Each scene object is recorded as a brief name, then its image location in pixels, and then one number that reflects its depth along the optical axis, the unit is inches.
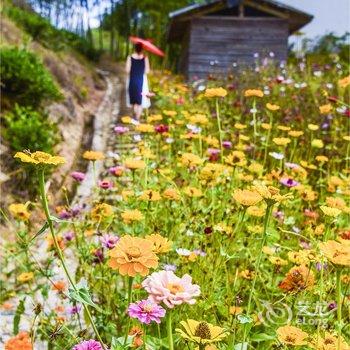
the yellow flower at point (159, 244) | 59.6
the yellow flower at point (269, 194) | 56.4
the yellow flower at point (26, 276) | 95.9
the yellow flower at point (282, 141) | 112.1
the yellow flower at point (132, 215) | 78.0
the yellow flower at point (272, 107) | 129.8
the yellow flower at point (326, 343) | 52.3
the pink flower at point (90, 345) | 51.3
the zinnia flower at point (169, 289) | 43.5
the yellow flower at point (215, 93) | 102.3
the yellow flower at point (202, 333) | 44.8
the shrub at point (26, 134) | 219.0
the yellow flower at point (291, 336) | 53.2
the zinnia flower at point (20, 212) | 99.0
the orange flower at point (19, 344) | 56.5
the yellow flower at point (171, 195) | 92.5
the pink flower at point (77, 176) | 109.4
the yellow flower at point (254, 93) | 114.7
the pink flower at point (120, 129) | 141.4
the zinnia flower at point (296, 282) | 64.1
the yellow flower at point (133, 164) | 96.0
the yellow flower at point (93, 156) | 98.1
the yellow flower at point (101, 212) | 94.8
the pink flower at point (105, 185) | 100.9
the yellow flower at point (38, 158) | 49.6
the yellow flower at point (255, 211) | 89.5
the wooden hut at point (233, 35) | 655.1
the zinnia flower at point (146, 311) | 49.9
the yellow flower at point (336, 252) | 45.7
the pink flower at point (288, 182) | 100.6
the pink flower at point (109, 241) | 85.0
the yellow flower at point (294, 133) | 127.9
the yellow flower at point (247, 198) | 61.8
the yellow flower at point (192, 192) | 96.6
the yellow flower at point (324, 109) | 140.9
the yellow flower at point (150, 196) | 87.1
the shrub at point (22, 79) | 254.8
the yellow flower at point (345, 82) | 116.8
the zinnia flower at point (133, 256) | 46.2
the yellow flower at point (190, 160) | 99.8
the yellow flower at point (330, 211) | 61.5
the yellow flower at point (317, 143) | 135.1
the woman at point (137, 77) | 324.8
